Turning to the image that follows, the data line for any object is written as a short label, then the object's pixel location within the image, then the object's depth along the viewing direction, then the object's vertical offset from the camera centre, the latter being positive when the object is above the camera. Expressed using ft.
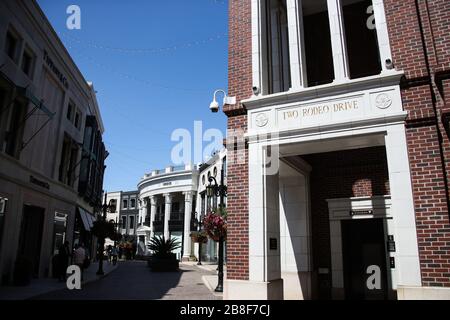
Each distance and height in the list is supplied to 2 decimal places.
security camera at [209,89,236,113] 36.73 +13.93
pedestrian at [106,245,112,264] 123.44 -2.22
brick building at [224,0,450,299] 24.34 +7.95
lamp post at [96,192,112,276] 70.03 +0.97
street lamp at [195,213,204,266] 127.36 +8.05
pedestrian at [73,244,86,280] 60.71 -1.50
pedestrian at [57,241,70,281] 57.57 -2.04
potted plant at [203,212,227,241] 48.67 +2.72
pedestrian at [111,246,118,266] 105.36 -2.86
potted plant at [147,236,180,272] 85.61 -2.36
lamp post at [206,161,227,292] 48.04 +5.83
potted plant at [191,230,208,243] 110.42 +2.93
